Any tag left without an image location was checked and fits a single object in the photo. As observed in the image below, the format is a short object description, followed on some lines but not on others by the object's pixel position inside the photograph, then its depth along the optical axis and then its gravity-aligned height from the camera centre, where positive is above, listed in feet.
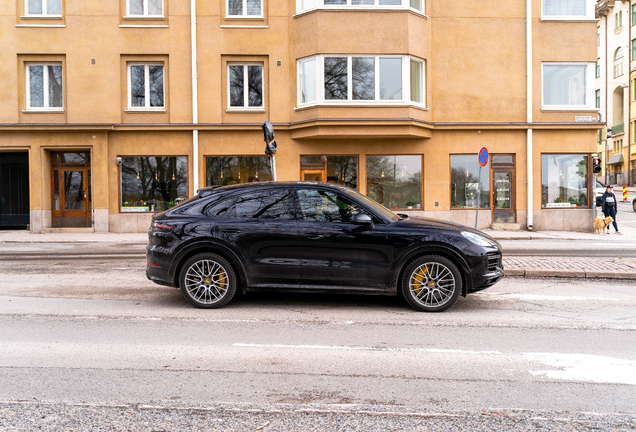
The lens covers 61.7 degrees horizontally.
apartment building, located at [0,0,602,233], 65.36 +12.11
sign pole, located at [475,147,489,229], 58.49 +4.54
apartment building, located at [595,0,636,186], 191.11 +42.49
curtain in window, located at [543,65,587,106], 68.59 +14.46
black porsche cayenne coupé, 22.17 -2.09
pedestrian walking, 65.77 -0.85
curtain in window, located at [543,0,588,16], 68.23 +24.40
